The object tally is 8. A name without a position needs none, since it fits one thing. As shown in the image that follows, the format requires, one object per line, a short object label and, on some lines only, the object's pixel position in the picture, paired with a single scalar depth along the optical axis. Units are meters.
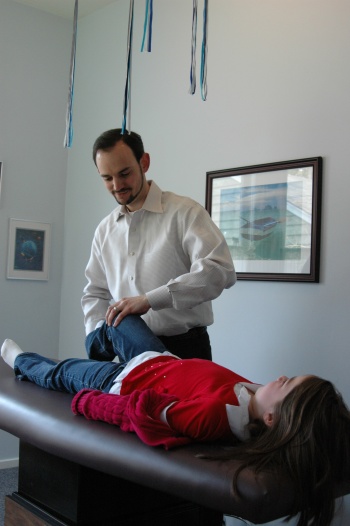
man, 2.26
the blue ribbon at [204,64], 2.11
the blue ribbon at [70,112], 2.11
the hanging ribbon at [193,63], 2.06
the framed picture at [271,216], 2.65
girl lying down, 1.36
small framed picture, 3.88
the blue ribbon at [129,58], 1.92
